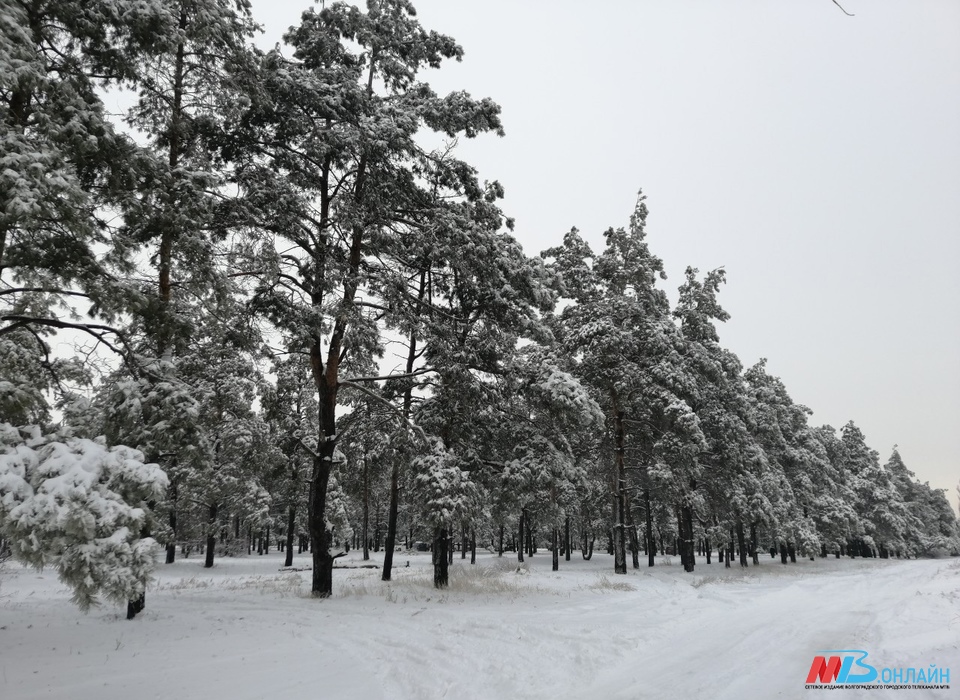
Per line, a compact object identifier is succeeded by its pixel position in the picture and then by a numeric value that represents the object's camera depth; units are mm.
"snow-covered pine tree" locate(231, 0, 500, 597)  12570
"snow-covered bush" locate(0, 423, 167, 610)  4395
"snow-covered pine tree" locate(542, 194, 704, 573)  23781
